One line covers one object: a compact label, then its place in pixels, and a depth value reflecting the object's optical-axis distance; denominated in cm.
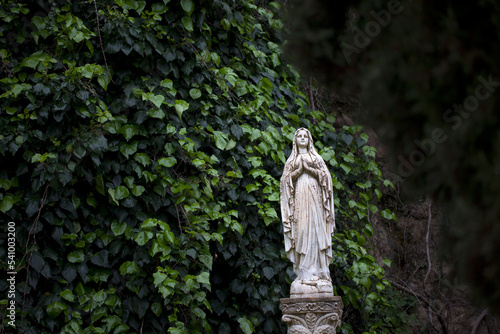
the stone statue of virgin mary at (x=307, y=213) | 626
